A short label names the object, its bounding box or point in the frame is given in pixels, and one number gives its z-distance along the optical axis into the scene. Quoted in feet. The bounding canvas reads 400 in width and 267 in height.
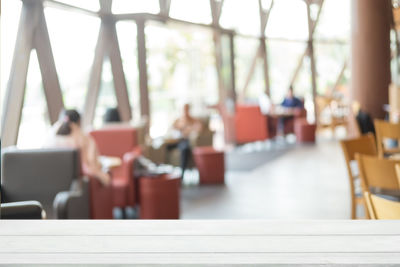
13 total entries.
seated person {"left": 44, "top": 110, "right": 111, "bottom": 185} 17.93
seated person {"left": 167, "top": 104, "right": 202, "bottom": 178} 29.19
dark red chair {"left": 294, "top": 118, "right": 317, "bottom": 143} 44.65
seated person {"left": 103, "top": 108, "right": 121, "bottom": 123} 28.45
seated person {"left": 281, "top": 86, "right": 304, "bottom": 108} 47.73
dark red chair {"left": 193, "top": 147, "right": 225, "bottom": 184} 27.94
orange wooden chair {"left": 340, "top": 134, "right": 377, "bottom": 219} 15.90
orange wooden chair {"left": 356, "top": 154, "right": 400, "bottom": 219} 12.39
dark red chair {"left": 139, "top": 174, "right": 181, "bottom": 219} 19.01
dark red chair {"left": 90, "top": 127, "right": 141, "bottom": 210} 23.26
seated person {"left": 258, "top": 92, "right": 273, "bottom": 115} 46.29
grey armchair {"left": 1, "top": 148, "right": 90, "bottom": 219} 15.03
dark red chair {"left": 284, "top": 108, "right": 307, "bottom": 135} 46.96
